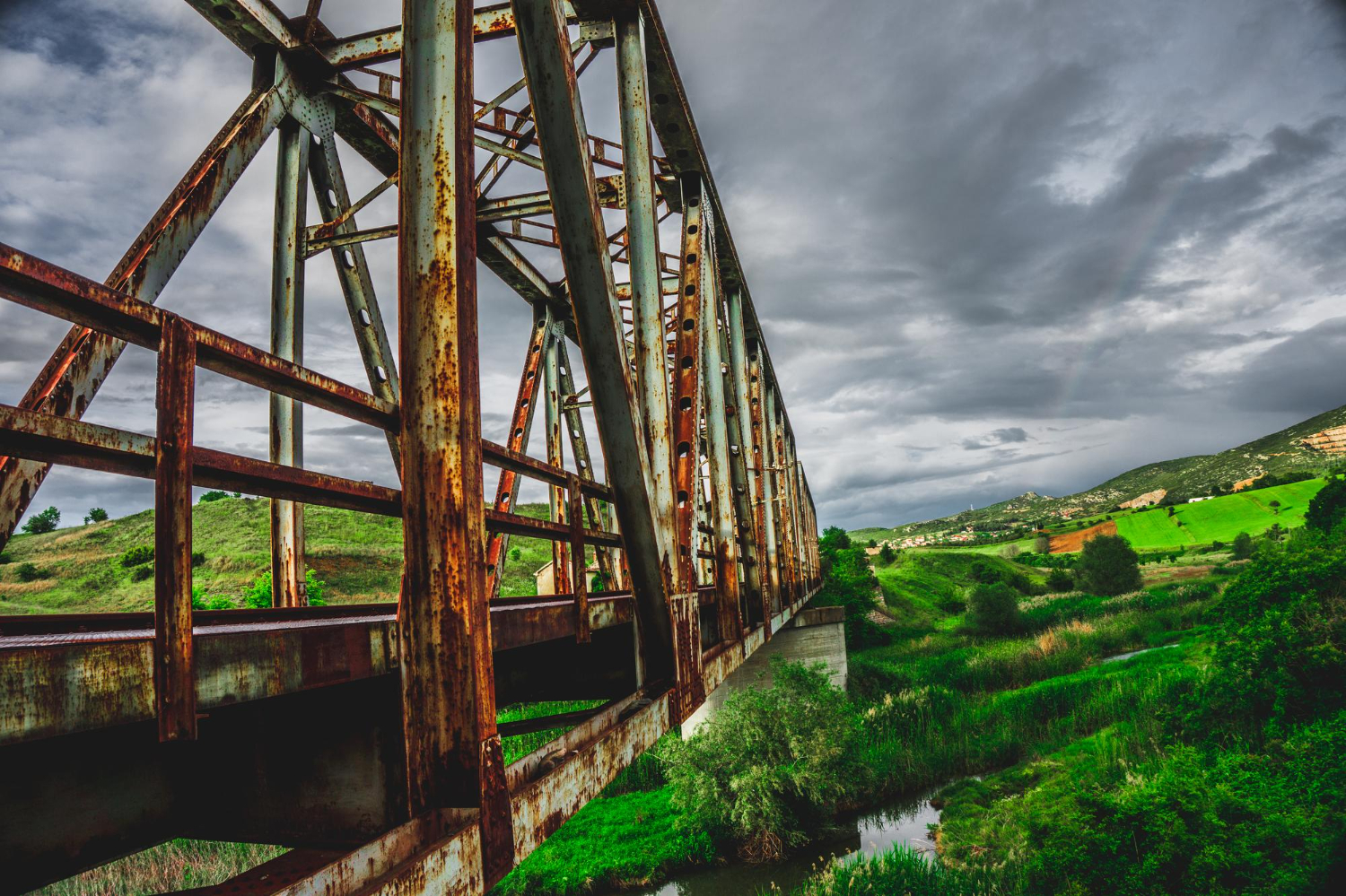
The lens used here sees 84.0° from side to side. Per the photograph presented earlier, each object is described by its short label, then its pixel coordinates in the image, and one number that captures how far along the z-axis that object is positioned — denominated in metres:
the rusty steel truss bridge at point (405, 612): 1.57
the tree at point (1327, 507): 34.16
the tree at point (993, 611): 43.09
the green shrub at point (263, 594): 11.70
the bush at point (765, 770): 17.33
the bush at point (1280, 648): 17.08
